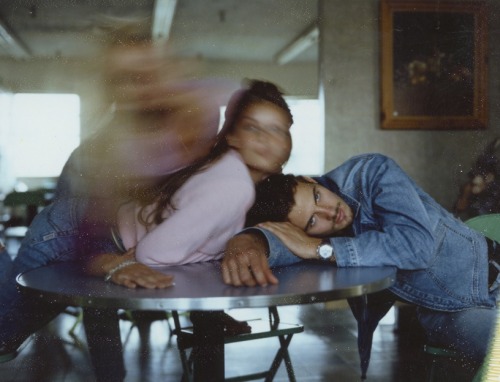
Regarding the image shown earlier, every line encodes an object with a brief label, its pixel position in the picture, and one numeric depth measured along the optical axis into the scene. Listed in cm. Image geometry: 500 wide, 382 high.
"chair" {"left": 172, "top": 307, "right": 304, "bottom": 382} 171
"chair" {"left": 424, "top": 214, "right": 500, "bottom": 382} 189
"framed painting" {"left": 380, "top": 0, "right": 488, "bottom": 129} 384
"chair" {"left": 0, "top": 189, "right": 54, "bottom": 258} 434
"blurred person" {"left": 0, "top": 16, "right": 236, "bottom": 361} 158
